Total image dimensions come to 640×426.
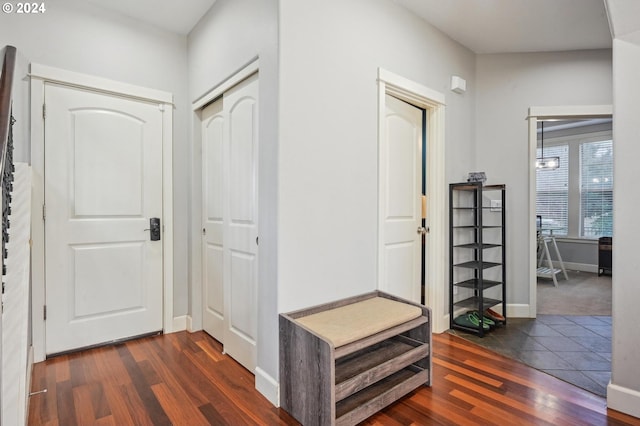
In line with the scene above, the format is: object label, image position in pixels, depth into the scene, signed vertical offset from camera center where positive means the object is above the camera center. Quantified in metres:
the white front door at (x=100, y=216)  2.48 -0.06
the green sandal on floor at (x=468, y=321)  3.02 -1.05
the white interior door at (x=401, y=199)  2.63 +0.09
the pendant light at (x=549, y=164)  5.27 +0.76
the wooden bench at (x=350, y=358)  1.63 -0.87
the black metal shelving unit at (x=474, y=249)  3.03 -0.38
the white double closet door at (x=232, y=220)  2.29 -0.08
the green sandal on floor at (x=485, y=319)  3.07 -1.04
